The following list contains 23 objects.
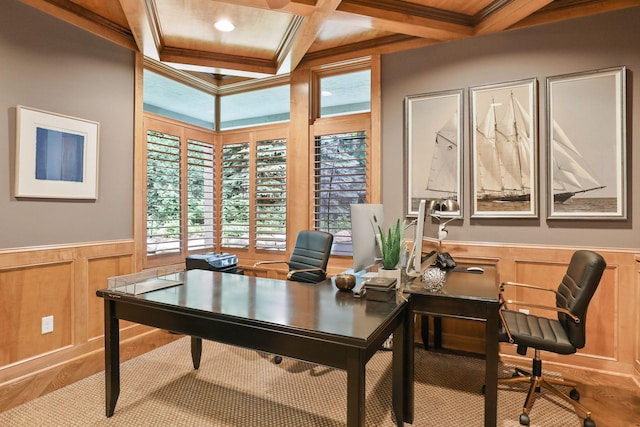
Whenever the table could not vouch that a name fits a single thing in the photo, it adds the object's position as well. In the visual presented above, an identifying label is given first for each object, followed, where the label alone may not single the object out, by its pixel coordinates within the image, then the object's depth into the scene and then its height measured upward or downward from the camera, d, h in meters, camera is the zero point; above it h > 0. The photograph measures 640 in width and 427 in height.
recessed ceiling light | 3.10 +1.71
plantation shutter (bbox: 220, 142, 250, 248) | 4.35 +0.24
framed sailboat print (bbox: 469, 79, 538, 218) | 3.01 +0.58
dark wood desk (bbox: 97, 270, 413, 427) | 1.44 -0.49
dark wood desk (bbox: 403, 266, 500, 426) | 1.96 -0.53
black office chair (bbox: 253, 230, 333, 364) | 3.28 -0.39
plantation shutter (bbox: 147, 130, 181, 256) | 3.72 +0.23
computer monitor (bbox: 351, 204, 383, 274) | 2.14 -0.12
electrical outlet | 2.85 -0.89
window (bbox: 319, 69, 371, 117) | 3.79 +1.34
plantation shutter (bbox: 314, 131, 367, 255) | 3.70 +0.37
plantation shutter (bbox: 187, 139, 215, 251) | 4.18 +0.24
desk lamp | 2.75 +0.04
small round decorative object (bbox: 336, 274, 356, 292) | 2.08 -0.40
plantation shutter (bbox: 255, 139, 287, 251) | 4.10 +0.23
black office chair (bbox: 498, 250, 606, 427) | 2.13 -0.75
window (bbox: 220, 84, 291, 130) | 4.22 +1.34
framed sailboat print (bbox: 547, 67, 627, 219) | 2.76 +0.57
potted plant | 2.14 -0.22
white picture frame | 2.69 +0.49
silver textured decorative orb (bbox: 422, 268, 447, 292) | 2.10 -0.39
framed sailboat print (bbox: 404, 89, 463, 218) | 3.26 +0.64
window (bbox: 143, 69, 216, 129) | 3.81 +1.34
